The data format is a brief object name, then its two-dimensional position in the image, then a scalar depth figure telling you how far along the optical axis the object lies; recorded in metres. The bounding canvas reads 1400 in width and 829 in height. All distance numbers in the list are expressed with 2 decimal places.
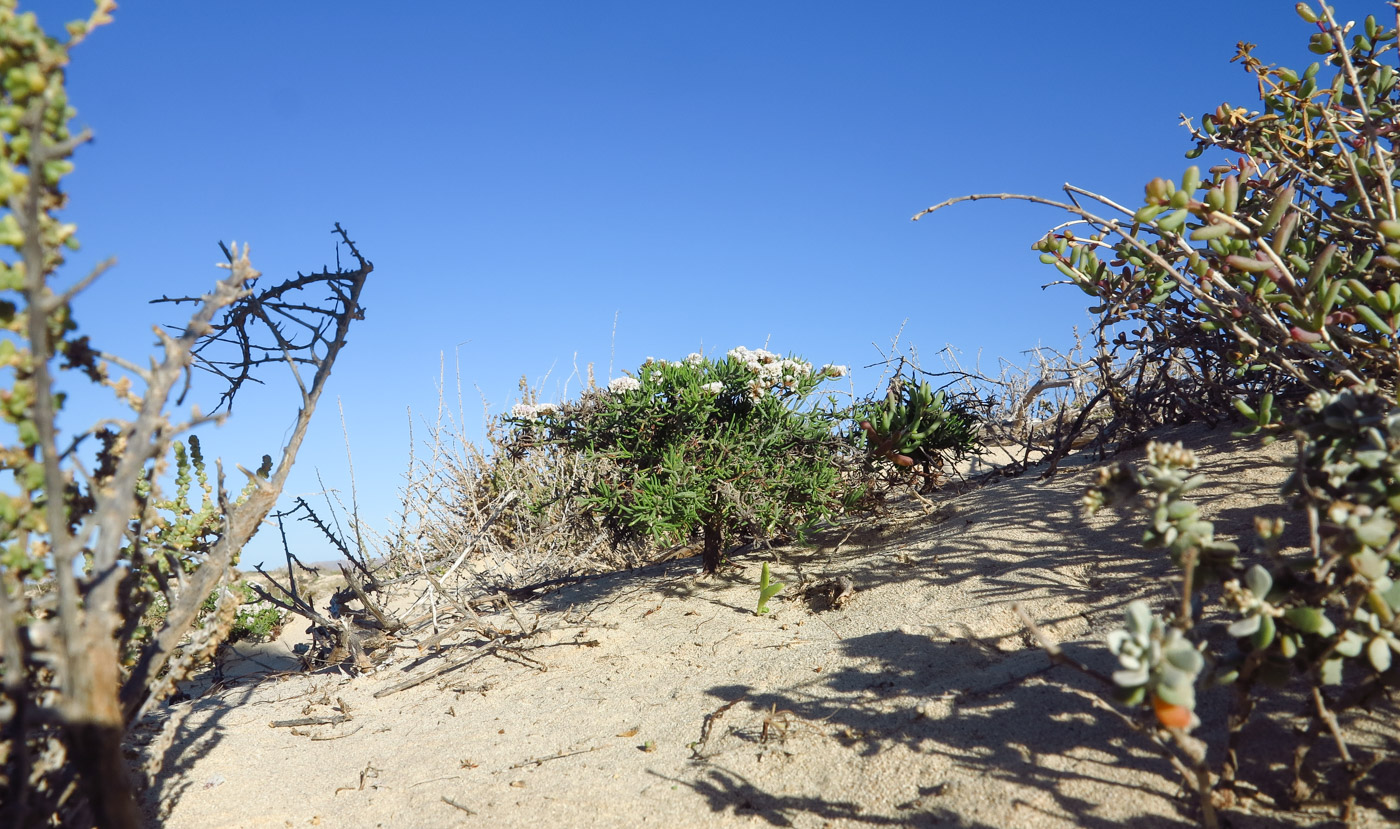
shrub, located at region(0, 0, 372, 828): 0.51
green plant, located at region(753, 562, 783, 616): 1.05
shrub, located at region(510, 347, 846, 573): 1.07
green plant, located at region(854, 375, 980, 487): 1.12
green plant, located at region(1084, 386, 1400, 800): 0.53
